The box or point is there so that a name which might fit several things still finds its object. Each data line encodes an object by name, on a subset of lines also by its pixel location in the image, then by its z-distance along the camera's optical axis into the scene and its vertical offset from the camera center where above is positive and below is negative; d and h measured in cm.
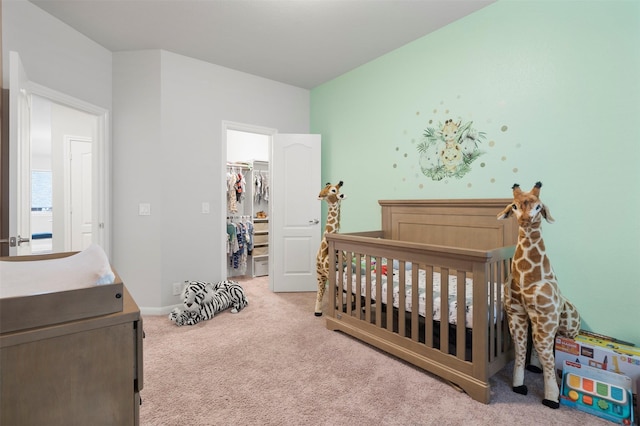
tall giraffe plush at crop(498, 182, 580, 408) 169 -46
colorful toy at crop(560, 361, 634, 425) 155 -89
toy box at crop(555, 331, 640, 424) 159 -74
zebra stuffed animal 285 -81
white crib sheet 191 -53
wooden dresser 73 -38
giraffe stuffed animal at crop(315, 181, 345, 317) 297 -14
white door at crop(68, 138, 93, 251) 417 +31
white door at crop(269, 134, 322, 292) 388 +3
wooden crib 176 -50
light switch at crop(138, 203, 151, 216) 314 +6
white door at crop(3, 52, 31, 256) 174 +30
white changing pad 83 -16
